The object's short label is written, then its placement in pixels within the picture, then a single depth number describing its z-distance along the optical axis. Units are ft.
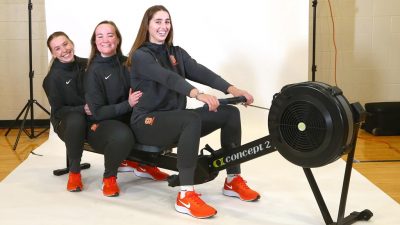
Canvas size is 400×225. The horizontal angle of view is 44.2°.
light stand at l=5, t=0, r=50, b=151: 14.15
